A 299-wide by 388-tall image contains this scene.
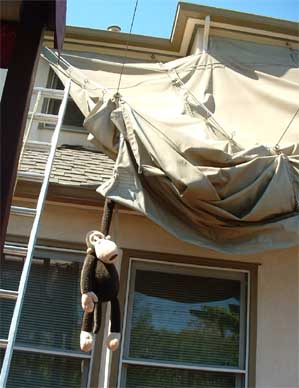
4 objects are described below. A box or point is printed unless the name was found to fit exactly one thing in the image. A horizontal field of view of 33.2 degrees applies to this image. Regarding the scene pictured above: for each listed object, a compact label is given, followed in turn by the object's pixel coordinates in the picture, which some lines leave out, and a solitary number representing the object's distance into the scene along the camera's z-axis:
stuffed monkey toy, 2.88
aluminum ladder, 2.71
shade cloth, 3.62
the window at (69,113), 5.70
